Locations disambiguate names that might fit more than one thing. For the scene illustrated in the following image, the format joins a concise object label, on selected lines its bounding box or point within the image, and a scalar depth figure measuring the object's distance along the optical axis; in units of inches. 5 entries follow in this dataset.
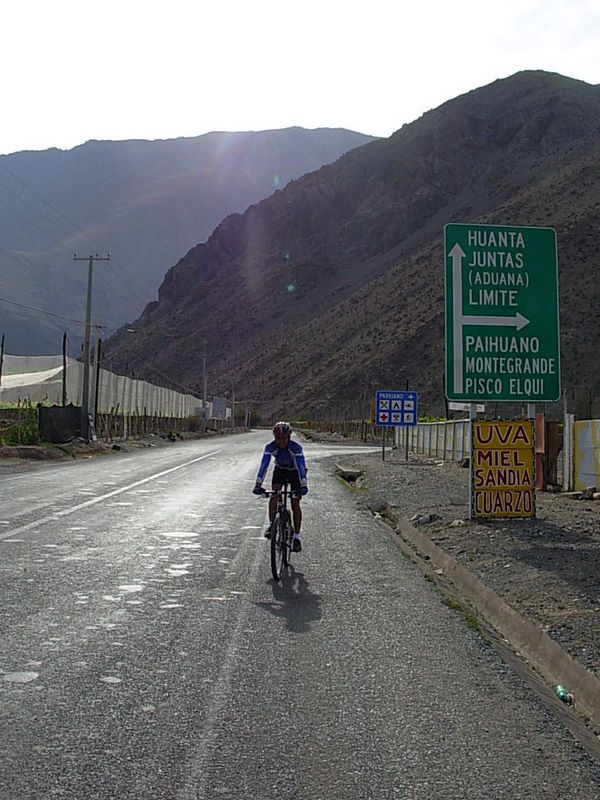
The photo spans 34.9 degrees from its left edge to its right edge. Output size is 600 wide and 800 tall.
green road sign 547.8
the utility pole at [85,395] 1711.4
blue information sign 1280.8
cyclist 406.3
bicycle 389.1
